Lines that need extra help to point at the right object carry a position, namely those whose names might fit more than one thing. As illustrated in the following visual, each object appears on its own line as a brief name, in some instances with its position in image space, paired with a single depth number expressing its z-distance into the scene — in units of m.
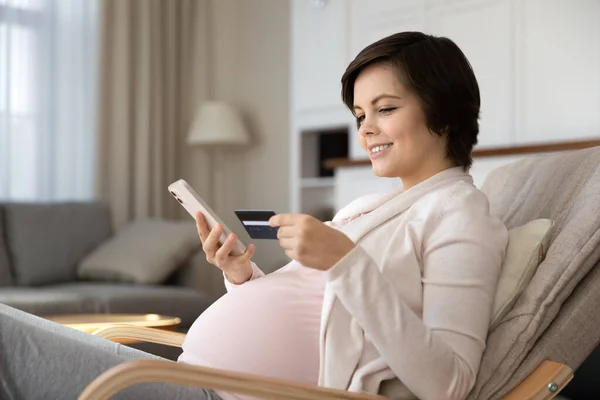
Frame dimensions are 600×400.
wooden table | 1.93
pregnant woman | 1.17
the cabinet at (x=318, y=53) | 4.75
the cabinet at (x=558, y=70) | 3.63
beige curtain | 5.25
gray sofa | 3.83
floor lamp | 5.36
